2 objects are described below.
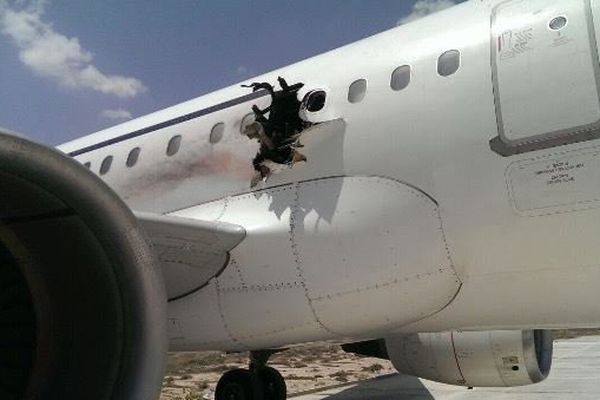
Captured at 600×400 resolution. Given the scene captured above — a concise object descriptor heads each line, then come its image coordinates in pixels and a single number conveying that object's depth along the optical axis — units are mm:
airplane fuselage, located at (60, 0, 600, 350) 4199
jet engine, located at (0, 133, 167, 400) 3238
